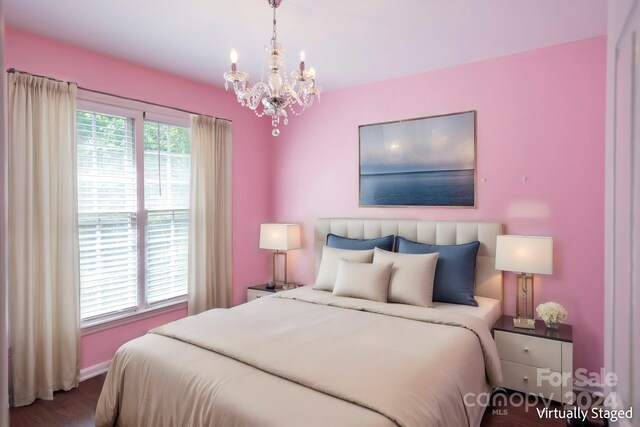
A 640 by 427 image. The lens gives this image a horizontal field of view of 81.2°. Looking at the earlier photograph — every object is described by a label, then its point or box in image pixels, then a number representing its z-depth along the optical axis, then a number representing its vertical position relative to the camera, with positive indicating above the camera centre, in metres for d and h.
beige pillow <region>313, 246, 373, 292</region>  3.38 -0.51
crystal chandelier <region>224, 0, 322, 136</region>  2.09 +0.70
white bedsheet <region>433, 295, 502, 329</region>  2.78 -0.80
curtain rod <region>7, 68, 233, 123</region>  2.61 +0.96
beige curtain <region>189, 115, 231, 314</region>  3.77 -0.09
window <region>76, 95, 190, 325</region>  3.08 -0.03
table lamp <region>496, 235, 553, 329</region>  2.78 -0.39
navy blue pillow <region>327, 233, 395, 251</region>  3.57 -0.36
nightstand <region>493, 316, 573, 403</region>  2.60 -1.10
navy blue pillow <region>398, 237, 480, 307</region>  3.02 -0.56
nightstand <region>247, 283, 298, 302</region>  4.01 -0.92
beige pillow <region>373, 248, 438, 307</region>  2.92 -0.59
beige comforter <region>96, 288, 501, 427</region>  1.55 -0.81
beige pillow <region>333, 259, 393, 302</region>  3.01 -0.62
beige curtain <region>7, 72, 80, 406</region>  2.62 -0.23
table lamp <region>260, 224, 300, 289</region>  4.09 -0.35
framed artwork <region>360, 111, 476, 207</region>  3.42 +0.43
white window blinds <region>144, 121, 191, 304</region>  3.51 +0.00
